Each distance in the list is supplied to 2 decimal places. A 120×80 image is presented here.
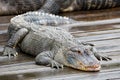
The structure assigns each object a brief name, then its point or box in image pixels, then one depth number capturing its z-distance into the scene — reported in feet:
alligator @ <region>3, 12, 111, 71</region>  14.93
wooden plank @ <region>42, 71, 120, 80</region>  13.56
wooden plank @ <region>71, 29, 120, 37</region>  19.11
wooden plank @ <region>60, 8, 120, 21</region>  22.51
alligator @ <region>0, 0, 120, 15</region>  24.54
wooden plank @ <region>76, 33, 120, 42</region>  18.32
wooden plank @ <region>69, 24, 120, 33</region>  19.97
